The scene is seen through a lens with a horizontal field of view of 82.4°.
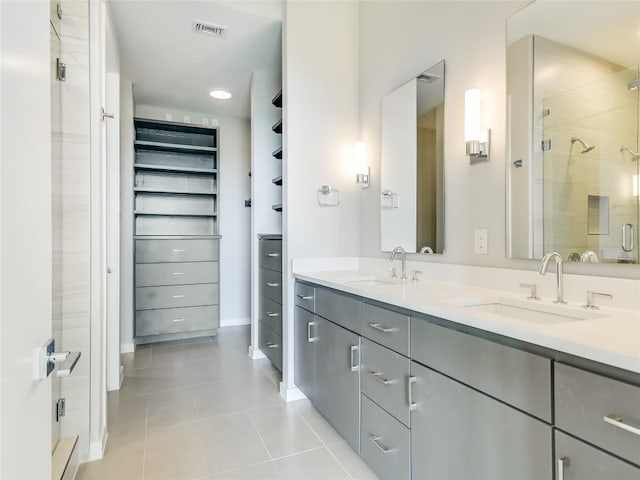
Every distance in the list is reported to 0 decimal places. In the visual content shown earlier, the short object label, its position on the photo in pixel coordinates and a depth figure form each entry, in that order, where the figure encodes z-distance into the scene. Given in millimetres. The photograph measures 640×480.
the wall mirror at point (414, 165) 2059
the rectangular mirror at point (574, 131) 1241
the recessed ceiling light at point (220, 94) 3879
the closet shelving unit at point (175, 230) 3795
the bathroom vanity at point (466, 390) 806
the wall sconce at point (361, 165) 2660
